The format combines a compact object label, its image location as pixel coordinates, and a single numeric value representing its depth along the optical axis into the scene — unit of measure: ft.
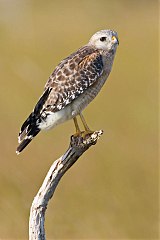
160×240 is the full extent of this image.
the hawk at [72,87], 60.13
